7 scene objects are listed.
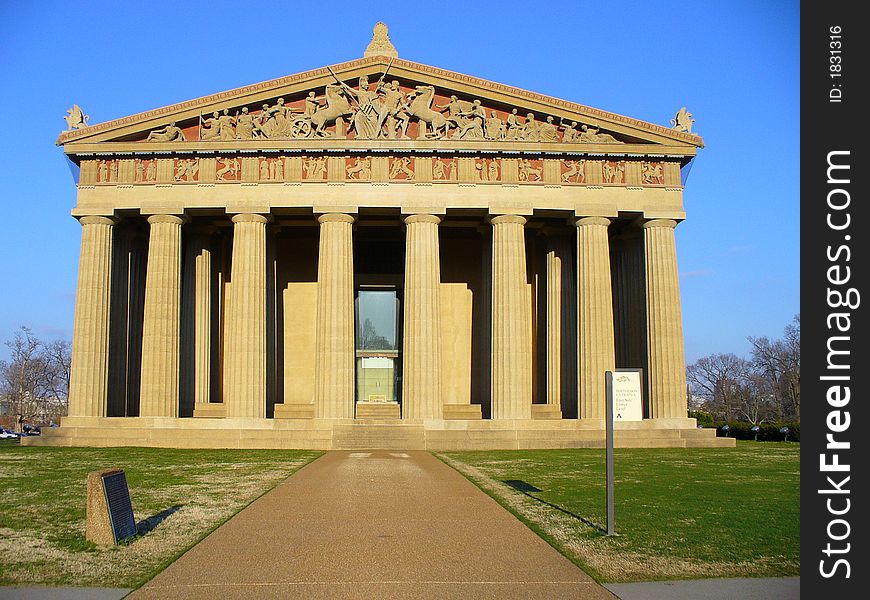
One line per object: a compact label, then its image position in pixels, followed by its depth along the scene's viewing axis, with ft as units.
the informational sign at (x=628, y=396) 47.37
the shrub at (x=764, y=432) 156.04
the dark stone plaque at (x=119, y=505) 42.80
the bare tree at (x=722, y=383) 356.38
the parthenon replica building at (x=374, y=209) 132.36
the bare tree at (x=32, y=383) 282.77
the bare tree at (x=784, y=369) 273.13
